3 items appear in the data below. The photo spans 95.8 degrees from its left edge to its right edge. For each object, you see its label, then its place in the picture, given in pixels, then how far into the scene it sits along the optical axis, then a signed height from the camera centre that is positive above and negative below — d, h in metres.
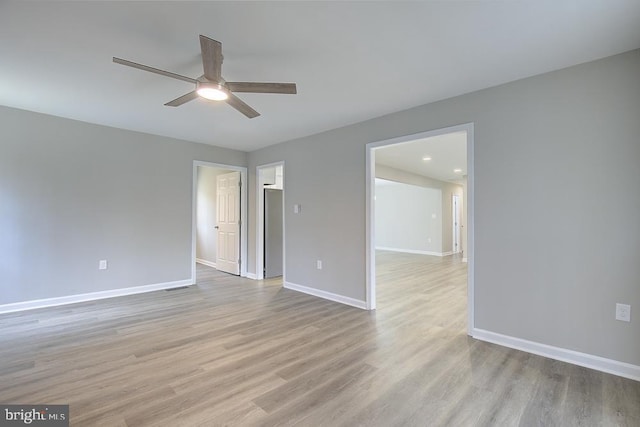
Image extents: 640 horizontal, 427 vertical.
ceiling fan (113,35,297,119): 1.85 +1.00
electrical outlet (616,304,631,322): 2.19 -0.71
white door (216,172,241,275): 5.96 -0.09
